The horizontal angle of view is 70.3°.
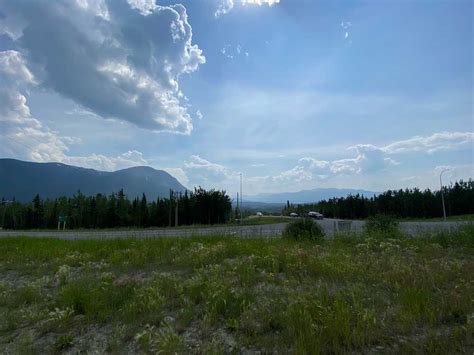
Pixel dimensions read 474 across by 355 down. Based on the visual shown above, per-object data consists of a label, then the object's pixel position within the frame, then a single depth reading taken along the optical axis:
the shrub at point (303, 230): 11.86
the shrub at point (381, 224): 12.79
